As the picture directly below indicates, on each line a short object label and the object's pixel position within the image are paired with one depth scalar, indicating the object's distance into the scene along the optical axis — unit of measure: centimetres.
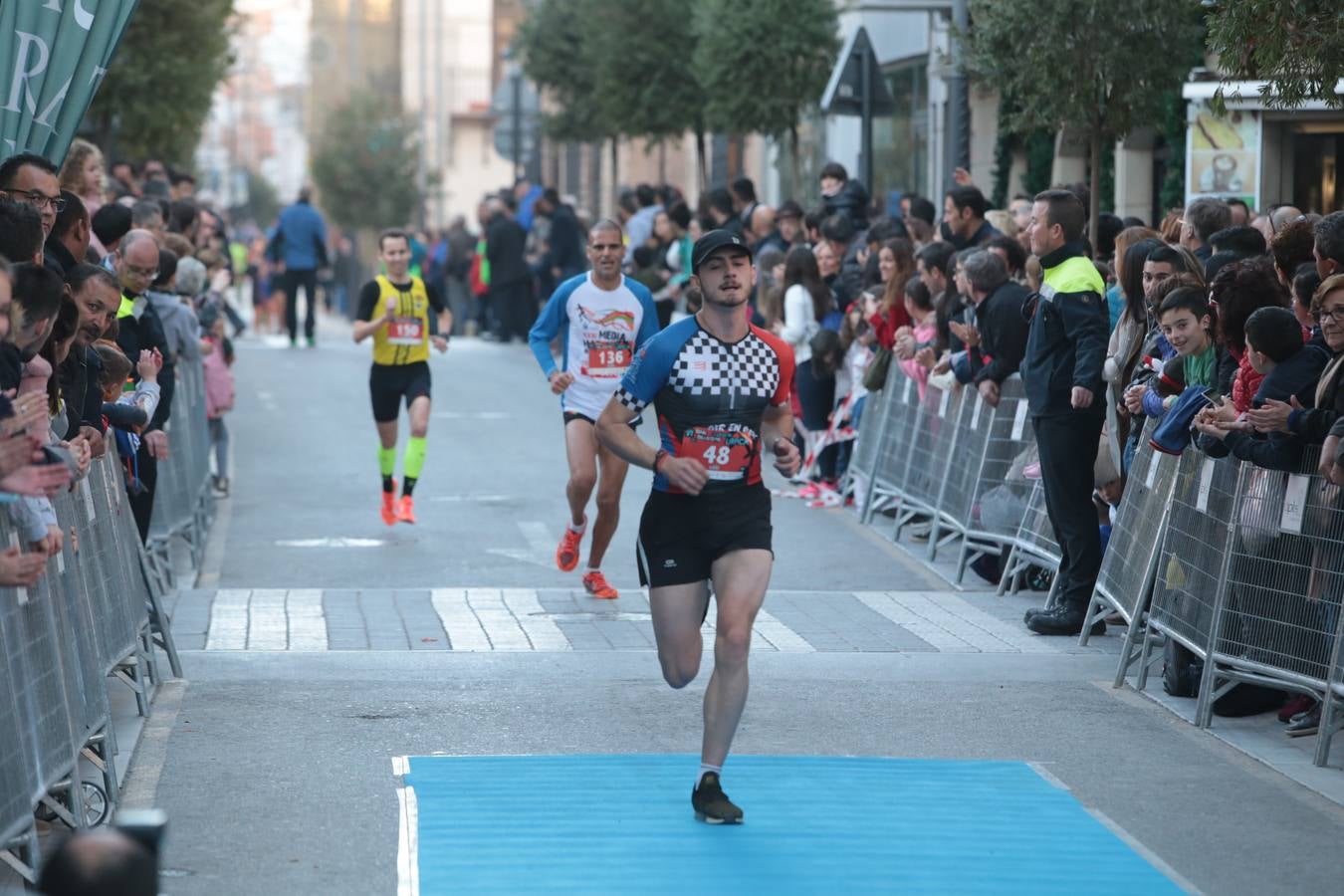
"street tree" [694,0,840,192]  2767
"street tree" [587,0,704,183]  3409
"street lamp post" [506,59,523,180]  4319
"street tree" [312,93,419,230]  7088
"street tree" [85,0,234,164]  2966
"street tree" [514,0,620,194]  4019
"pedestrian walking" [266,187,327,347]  3052
